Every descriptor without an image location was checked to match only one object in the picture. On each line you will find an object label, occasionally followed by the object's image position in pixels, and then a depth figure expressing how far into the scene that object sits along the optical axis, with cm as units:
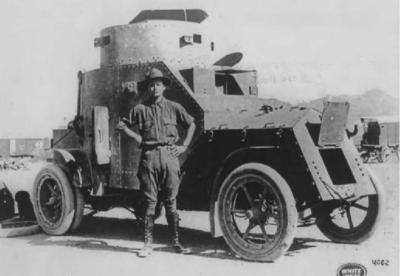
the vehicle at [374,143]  2286
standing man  582
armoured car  545
